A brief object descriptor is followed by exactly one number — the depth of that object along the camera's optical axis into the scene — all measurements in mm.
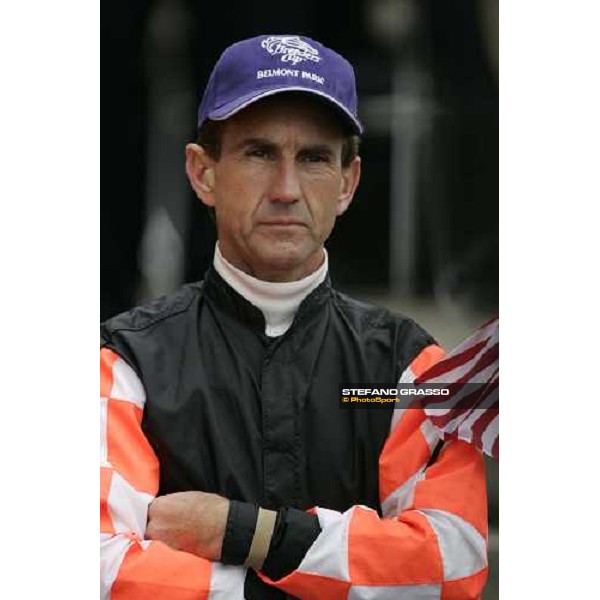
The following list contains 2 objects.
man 6787
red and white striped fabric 6853
